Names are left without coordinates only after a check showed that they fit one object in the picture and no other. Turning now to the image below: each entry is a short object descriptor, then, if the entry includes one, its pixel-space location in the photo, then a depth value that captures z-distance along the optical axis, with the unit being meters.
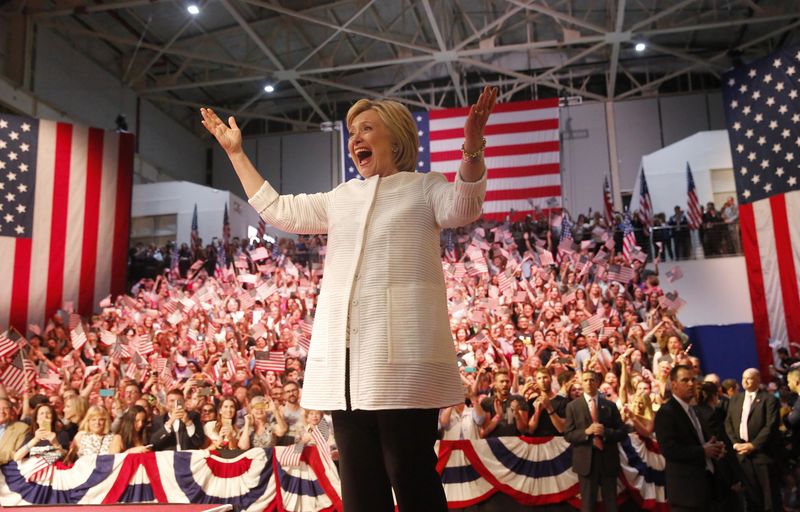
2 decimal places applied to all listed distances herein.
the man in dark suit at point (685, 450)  4.56
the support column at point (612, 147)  21.69
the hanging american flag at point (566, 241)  11.05
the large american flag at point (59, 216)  12.38
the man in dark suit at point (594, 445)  5.45
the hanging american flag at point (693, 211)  13.62
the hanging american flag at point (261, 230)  14.90
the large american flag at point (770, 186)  10.52
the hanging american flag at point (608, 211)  13.94
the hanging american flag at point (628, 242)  11.59
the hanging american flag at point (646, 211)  13.66
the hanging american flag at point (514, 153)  15.12
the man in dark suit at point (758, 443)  5.69
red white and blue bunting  5.71
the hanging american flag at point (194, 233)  15.52
